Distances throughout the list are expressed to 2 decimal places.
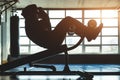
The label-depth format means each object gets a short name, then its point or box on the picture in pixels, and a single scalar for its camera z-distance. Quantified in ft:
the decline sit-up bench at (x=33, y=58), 11.44
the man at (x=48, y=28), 11.23
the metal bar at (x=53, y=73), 11.19
